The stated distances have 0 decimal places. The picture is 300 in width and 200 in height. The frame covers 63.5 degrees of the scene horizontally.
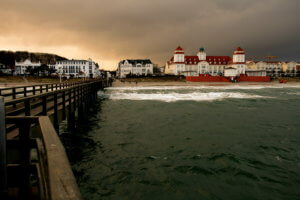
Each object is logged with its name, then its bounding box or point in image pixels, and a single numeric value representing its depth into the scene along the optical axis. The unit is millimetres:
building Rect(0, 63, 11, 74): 151812
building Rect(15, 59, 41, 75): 145500
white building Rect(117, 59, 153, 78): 133500
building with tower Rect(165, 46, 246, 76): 122000
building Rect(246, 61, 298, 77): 154000
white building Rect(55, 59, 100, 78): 136750
